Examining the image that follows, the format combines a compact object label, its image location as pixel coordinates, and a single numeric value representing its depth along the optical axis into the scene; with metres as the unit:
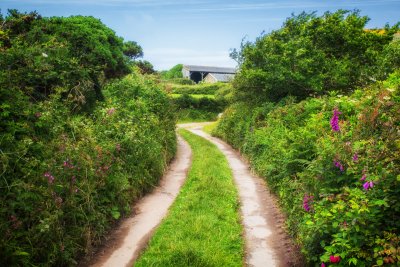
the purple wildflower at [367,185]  4.54
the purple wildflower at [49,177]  6.33
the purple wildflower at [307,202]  6.40
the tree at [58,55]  8.67
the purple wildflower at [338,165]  5.60
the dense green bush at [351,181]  4.56
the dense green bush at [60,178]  5.72
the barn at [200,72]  72.12
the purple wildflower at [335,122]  6.67
